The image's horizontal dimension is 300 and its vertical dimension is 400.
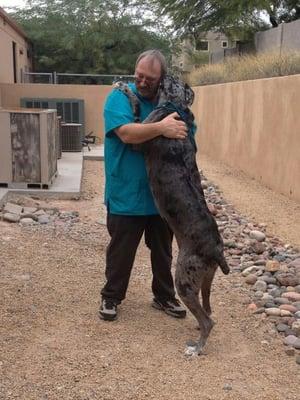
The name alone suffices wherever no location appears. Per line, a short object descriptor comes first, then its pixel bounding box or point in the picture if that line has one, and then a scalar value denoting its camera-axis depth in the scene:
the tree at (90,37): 26.61
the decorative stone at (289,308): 4.17
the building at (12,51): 17.38
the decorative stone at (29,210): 6.75
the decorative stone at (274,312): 4.11
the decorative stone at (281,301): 4.34
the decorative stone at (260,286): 4.66
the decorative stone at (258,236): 6.23
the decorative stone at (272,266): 5.03
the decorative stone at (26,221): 6.27
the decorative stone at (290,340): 3.65
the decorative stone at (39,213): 6.77
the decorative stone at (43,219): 6.44
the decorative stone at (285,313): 4.09
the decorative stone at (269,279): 4.82
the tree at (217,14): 22.27
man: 3.23
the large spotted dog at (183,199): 3.23
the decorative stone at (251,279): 4.85
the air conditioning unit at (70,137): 12.60
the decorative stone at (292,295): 4.40
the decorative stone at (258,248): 5.74
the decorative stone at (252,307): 4.24
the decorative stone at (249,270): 5.08
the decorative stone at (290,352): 3.51
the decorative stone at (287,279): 4.74
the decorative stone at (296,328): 3.79
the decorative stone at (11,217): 6.29
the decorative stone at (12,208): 6.56
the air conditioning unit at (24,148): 7.34
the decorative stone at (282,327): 3.86
